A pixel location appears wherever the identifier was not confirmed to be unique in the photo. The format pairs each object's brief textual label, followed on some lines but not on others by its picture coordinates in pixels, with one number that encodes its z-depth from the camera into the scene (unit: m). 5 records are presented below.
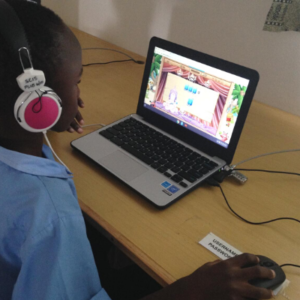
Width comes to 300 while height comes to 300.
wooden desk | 0.61
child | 0.48
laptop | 0.76
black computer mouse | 0.55
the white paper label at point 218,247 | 0.62
